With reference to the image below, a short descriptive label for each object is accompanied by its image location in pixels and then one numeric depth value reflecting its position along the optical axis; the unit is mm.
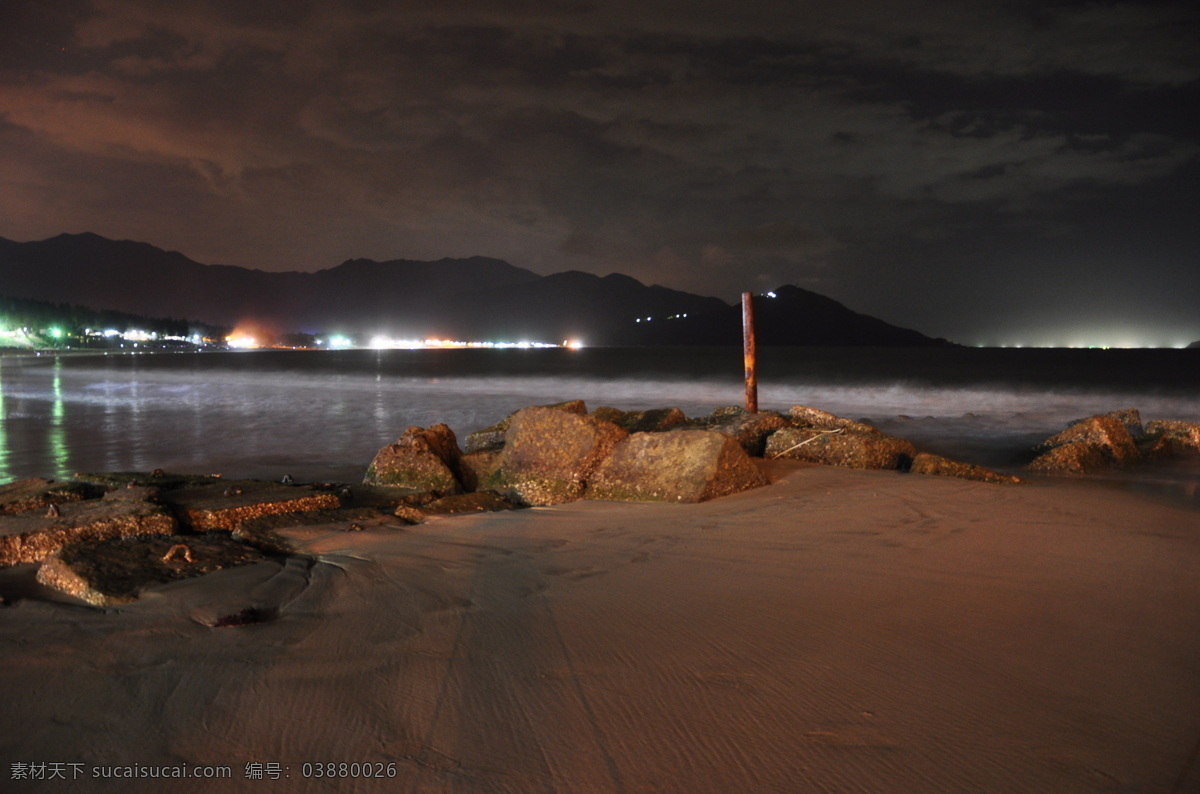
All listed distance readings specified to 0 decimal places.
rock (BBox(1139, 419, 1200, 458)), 12086
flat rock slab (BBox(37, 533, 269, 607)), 4320
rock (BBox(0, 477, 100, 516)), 6352
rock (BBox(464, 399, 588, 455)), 9539
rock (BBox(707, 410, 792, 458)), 10711
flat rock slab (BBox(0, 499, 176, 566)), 5137
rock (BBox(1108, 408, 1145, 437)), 14617
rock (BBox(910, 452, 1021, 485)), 9000
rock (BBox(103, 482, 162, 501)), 6293
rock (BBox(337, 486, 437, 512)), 7656
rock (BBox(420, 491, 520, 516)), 7024
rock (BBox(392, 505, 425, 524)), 6629
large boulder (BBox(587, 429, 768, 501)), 7559
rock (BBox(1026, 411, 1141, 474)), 10719
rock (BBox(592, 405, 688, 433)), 11266
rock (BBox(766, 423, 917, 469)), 9789
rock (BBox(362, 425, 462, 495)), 8477
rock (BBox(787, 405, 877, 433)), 11233
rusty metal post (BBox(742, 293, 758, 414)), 12087
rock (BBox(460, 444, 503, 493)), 8664
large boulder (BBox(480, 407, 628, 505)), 7949
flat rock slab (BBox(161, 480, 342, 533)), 6293
